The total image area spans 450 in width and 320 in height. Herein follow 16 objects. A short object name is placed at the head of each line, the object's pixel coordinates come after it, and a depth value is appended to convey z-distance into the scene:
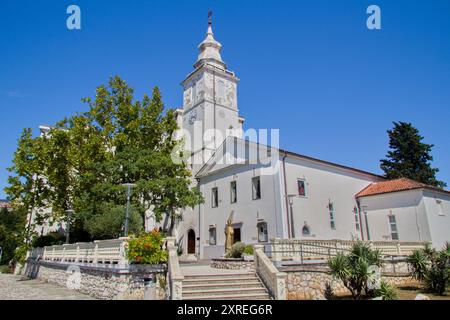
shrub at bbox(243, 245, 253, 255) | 18.27
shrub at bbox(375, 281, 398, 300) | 11.87
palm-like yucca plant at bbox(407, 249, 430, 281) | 14.73
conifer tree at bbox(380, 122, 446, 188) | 38.78
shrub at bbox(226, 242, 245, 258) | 19.42
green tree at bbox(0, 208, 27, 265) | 41.88
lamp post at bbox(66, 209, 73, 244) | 22.02
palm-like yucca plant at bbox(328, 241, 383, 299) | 12.44
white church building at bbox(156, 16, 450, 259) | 22.44
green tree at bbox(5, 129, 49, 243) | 23.41
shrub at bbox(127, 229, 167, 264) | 11.98
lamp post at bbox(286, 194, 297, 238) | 21.14
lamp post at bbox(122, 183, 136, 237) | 16.21
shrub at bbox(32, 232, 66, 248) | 28.27
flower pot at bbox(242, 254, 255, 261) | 16.32
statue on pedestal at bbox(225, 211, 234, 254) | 22.66
